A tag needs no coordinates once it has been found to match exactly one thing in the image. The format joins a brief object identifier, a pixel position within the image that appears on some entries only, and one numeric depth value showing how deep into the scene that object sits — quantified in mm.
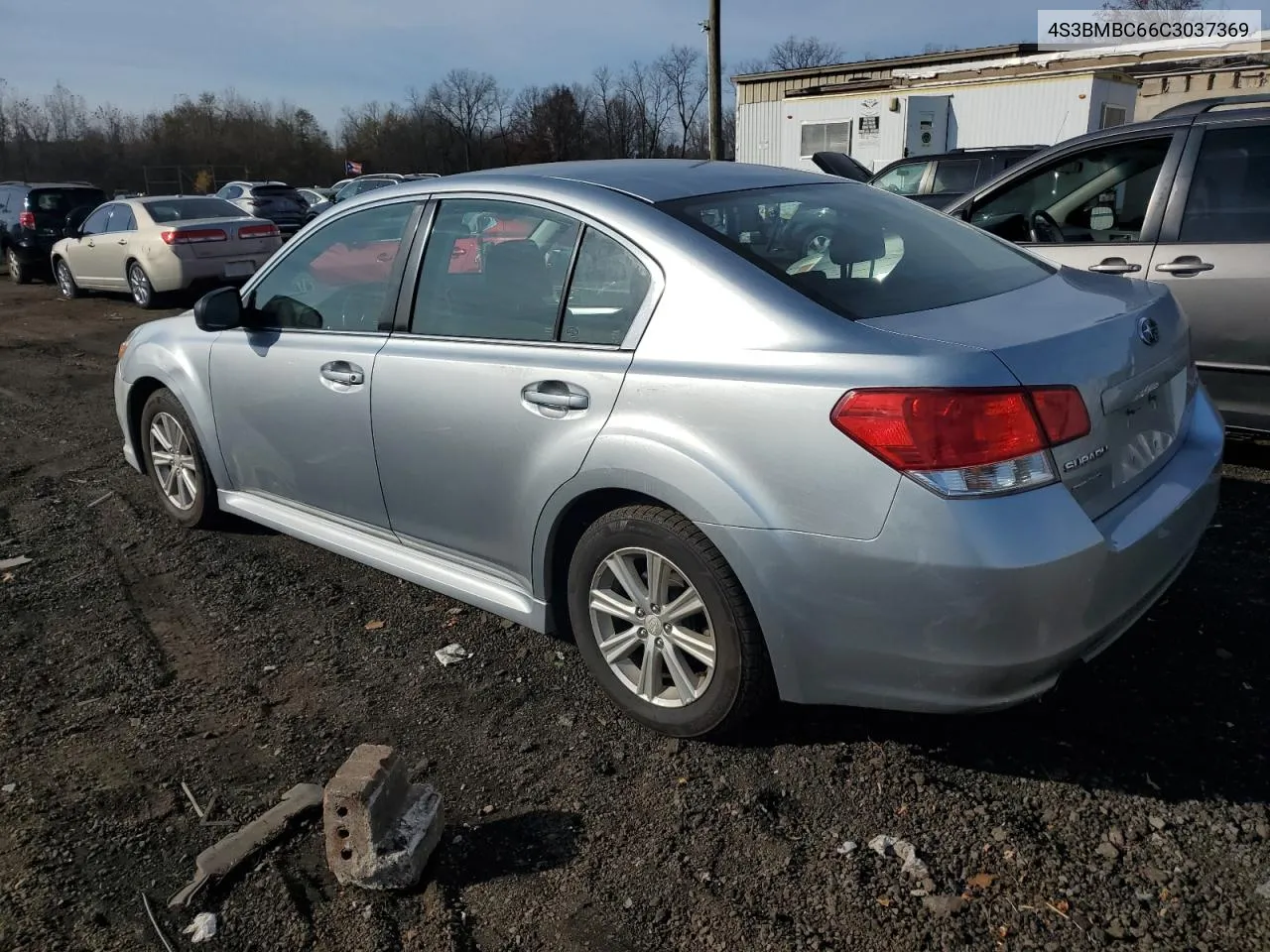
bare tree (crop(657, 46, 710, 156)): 75625
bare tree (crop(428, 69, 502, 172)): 69250
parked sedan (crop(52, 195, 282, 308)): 13375
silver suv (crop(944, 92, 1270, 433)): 4734
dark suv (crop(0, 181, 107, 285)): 18625
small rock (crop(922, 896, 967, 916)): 2326
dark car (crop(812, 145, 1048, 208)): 11898
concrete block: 2424
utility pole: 19344
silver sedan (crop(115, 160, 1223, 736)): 2395
